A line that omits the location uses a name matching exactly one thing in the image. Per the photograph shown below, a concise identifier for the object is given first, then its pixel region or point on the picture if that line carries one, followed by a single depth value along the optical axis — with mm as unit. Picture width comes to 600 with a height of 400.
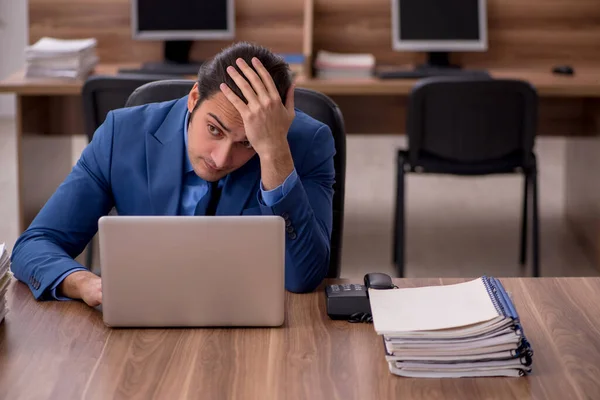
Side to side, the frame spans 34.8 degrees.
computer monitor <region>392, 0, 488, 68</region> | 3990
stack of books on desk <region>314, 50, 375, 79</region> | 3834
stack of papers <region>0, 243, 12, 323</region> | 1515
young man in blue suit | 1686
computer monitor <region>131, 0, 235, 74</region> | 3998
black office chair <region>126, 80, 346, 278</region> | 2072
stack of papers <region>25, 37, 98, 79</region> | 3674
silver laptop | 1414
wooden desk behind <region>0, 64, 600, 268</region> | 3605
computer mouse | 3846
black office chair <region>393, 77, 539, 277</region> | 3283
